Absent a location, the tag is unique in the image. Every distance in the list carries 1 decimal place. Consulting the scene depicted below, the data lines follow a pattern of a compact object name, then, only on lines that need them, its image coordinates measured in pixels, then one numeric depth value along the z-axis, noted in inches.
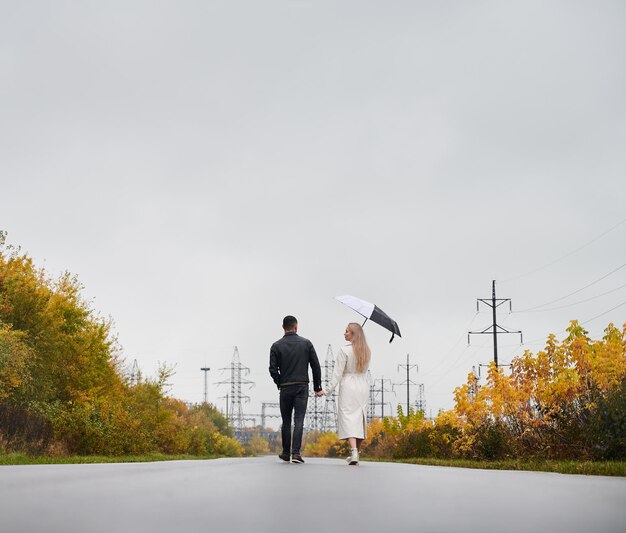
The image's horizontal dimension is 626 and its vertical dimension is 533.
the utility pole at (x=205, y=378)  4134.8
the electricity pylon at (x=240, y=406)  3831.2
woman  566.6
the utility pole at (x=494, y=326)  1980.8
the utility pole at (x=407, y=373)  3315.2
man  574.6
